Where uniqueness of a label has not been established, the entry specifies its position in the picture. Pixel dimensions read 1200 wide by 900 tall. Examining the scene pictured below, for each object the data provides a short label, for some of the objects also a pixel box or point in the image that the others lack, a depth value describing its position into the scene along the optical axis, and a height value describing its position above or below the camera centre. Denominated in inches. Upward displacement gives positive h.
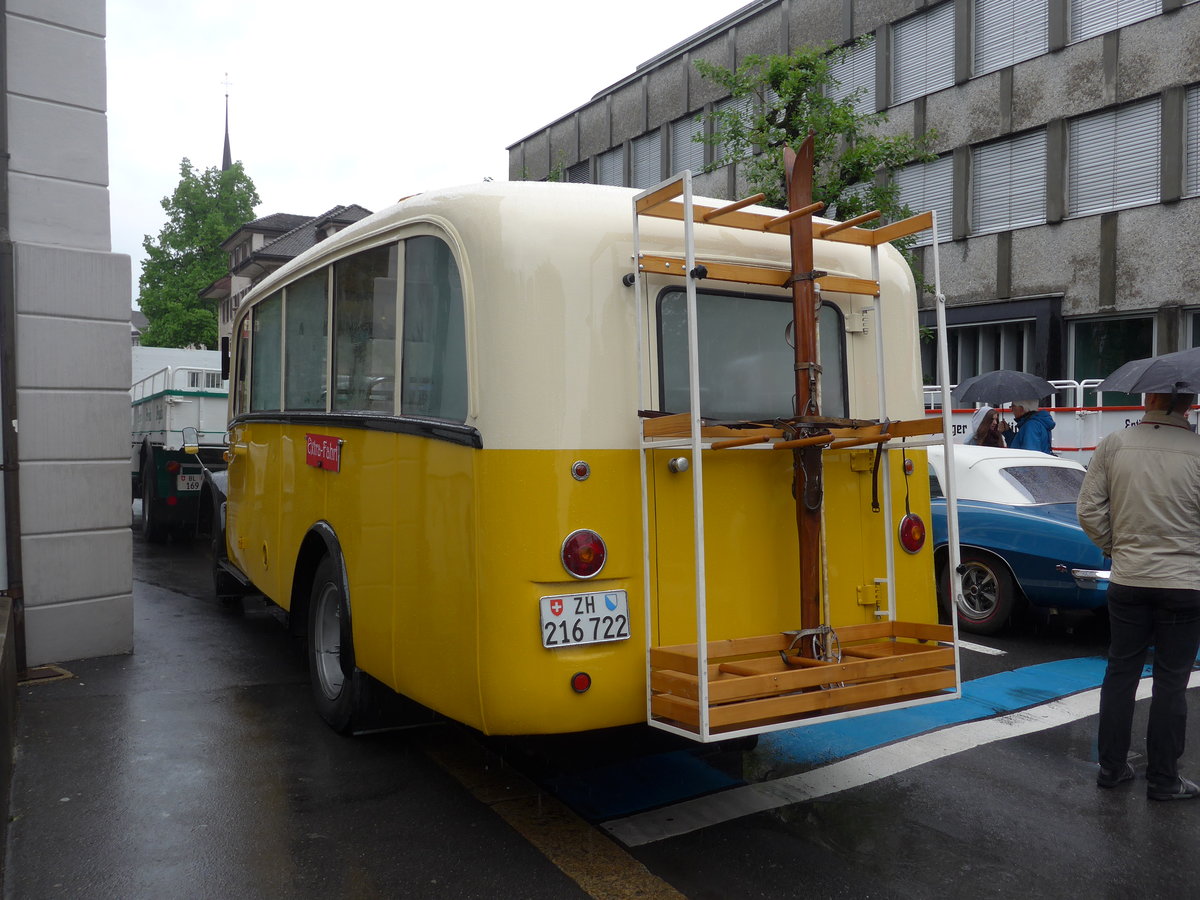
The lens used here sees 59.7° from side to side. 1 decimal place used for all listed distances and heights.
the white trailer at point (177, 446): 491.5 +2.8
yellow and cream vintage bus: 149.8 -4.5
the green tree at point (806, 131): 636.7 +192.5
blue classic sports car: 293.6 -29.4
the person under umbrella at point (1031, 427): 436.5 +4.8
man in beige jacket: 179.2 -24.2
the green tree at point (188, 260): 1980.8 +378.4
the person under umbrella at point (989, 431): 472.4 +3.5
